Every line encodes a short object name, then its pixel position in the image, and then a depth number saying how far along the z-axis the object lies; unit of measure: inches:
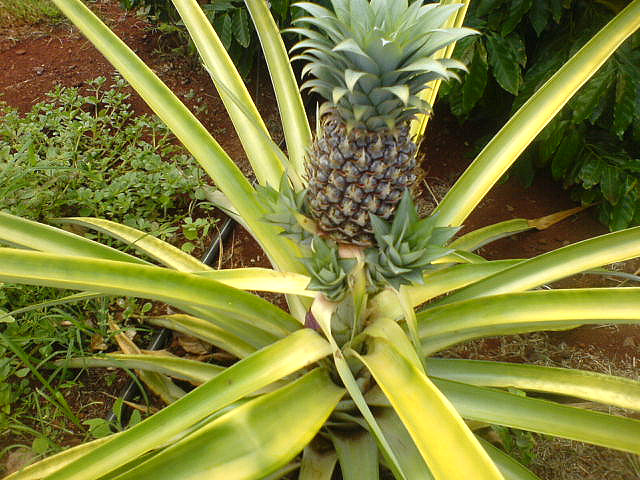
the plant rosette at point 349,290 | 34.2
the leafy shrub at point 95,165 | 77.0
